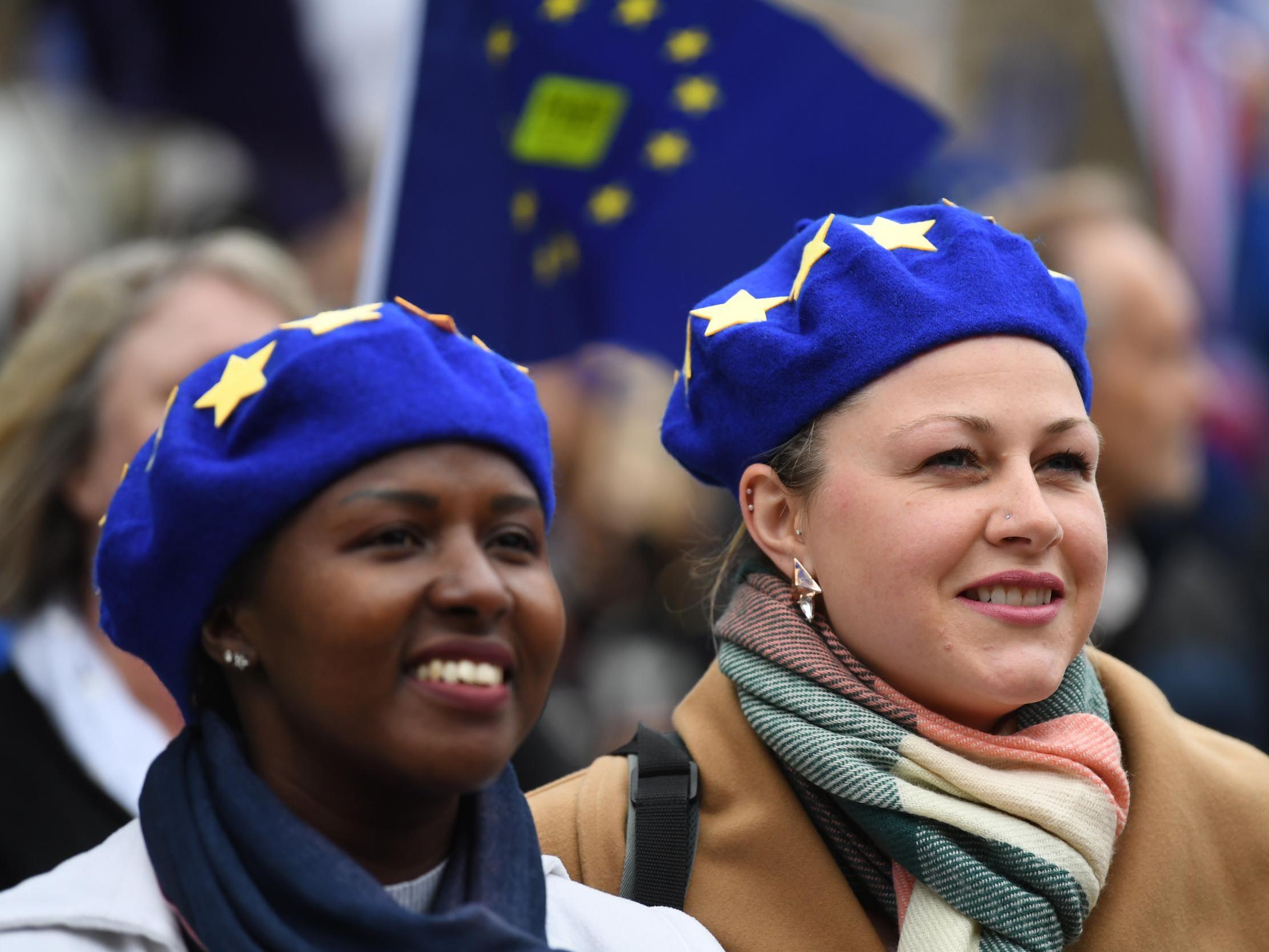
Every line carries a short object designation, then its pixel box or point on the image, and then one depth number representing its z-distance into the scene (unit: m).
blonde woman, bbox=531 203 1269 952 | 6.54
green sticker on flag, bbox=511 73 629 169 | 10.91
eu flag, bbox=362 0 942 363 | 10.73
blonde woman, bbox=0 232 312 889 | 8.58
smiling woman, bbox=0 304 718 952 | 5.23
